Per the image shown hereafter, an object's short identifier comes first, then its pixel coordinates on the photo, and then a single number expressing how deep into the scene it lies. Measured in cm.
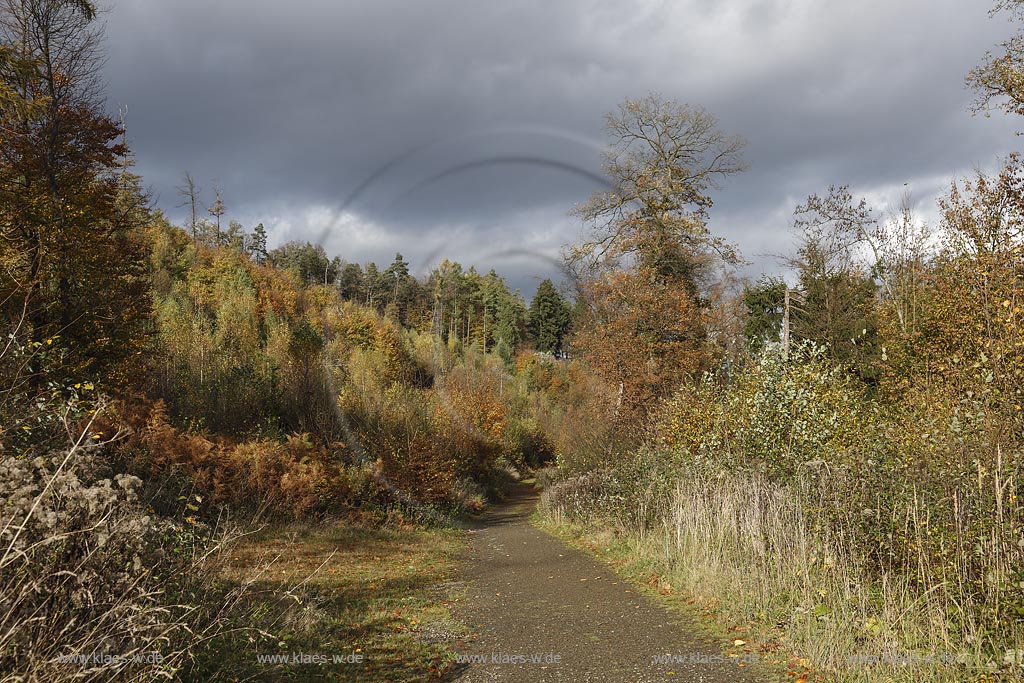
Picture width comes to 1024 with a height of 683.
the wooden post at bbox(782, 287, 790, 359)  3519
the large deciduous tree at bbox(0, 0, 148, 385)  1514
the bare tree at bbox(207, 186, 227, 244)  8400
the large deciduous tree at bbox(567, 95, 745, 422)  2455
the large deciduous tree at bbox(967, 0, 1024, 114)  1245
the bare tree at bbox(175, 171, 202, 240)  7688
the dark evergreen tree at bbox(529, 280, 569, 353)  6719
